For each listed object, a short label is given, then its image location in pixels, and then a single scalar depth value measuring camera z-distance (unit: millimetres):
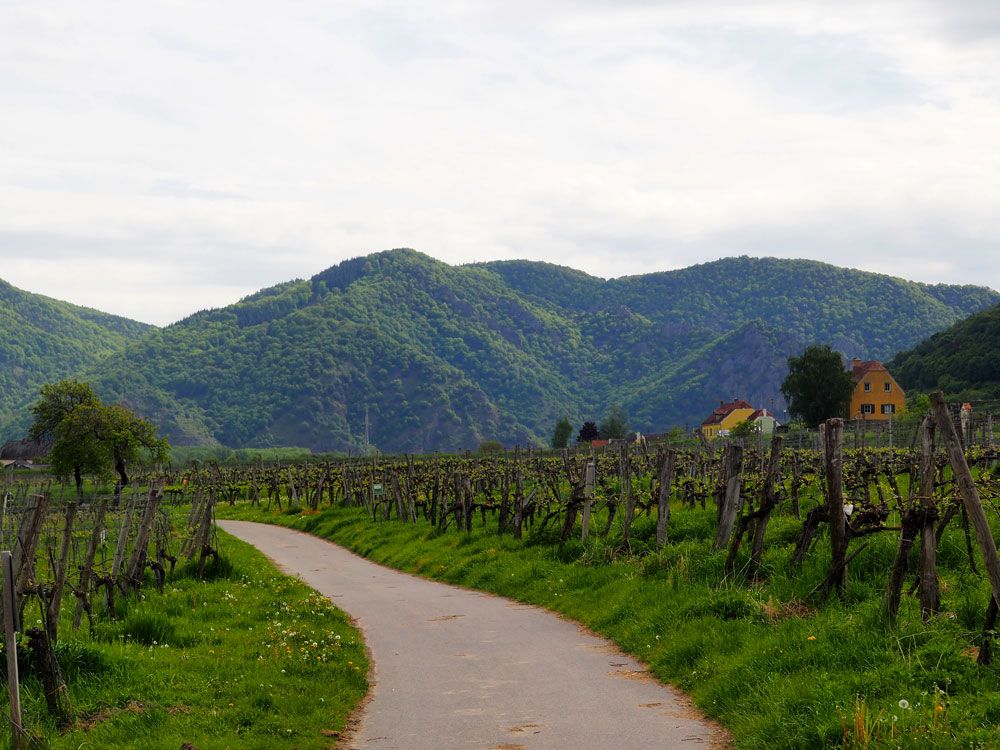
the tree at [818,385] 107188
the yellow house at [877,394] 129625
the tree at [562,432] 161875
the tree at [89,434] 80500
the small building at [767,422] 131600
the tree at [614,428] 162875
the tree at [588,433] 139500
